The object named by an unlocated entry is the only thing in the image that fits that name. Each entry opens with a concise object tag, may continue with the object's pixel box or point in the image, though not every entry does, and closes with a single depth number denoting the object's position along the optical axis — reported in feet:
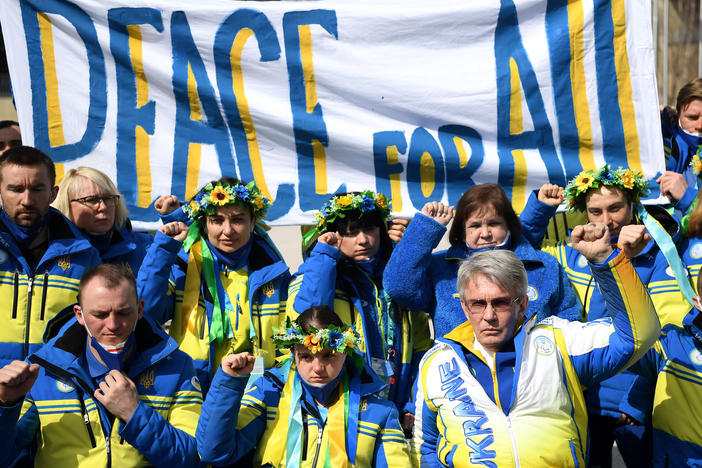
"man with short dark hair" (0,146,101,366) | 14.42
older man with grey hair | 11.53
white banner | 18.69
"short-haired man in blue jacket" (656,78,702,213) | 16.67
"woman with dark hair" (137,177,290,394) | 15.08
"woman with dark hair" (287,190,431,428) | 15.12
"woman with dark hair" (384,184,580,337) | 14.69
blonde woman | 16.33
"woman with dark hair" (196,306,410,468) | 12.71
